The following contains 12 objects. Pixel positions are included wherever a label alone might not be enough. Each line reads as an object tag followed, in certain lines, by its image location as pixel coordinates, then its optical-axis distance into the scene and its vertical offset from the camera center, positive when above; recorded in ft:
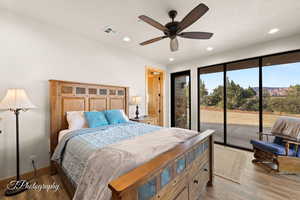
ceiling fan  5.33 +3.49
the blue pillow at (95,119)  8.01 -1.24
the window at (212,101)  13.14 -0.16
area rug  7.55 -4.48
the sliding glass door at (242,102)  11.23 -0.24
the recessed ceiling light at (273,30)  8.42 +4.65
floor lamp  5.74 -0.19
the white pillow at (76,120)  7.84 -1.28
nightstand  11.66 -1.91
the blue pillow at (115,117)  9.04 -1.22
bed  3.25 -1.84
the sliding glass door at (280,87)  9.54 +0.97
